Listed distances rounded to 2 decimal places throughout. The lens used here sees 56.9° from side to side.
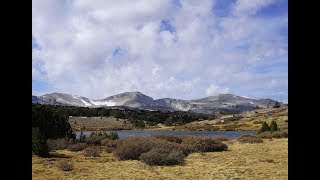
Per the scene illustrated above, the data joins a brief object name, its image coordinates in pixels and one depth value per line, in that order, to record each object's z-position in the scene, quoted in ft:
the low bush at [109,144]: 57.51
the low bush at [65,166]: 38.22
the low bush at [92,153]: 51.26
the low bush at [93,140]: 69.19
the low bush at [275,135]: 75.06
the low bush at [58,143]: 59.70
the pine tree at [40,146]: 48.81
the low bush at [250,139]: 66.37
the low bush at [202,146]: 55.71
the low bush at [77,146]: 59.11
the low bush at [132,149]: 49.74
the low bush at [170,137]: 65.79
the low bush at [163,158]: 44.07
